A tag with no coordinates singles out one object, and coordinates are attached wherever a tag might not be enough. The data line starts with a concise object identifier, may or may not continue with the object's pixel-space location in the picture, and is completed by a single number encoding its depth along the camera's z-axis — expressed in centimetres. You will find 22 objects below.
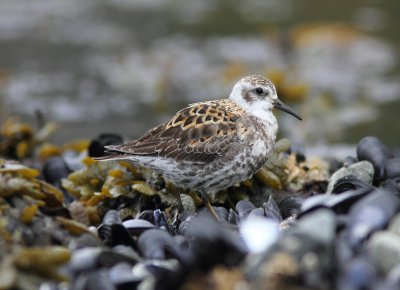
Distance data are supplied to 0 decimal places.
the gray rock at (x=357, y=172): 1202
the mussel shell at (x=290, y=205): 1098
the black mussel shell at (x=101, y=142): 1374
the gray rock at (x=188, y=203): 1178
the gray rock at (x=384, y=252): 770
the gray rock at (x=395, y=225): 825
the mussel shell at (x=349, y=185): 1066
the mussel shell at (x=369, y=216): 806
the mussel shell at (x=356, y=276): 734
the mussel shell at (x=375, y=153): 1242
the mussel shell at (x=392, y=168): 1212
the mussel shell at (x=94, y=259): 845
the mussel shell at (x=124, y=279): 820
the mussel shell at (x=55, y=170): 1352
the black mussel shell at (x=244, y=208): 1069
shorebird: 1153
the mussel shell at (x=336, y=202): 899
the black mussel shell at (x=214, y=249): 779
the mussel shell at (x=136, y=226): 983
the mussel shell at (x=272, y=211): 1037
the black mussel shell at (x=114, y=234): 943
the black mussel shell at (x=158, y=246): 885
